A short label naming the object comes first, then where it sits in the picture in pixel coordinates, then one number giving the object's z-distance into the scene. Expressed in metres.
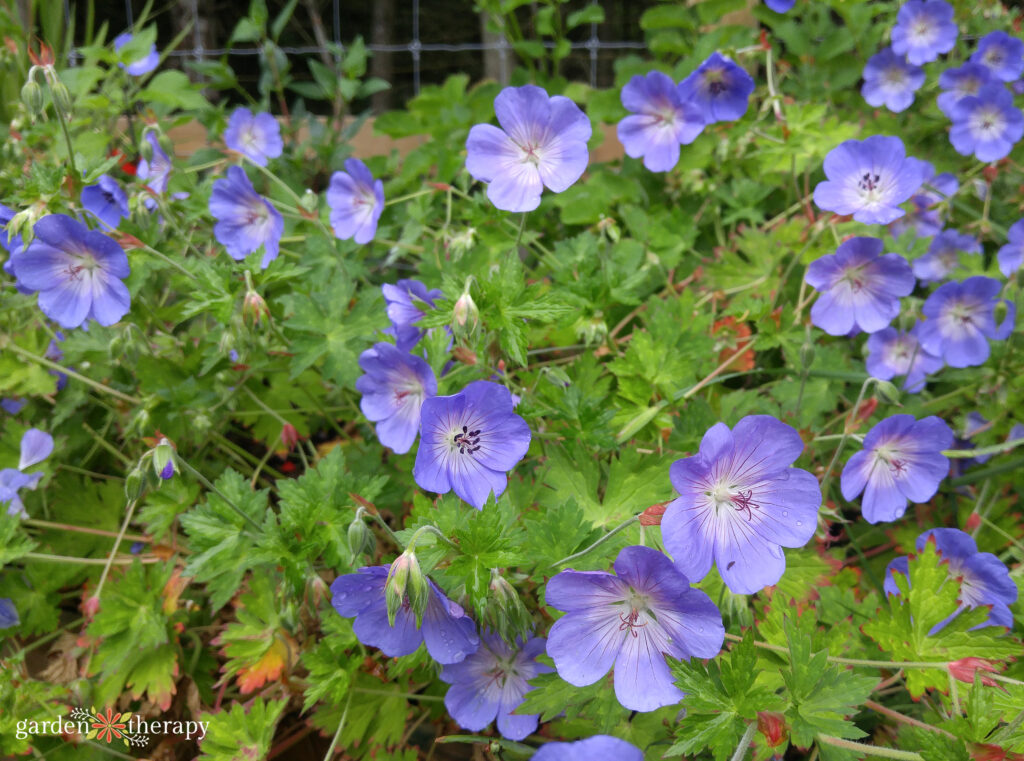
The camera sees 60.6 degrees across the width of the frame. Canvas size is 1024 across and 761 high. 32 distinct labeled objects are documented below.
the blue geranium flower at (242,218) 0.49
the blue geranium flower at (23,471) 0.48
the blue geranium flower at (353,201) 0.51
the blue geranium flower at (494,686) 0.37
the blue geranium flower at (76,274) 0.42
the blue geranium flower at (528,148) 0.40
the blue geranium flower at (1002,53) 0.65
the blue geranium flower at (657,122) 0.53
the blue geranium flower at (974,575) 0.38
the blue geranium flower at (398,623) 0.34
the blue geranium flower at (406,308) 0.41
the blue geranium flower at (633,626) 0.31
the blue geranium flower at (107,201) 0.49
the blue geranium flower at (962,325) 0.50
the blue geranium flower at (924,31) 0.66
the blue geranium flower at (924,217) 0.60
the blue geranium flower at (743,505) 0.30
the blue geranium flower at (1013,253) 0.54
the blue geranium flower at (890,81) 0.68
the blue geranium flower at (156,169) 0.53
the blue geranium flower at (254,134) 0.63
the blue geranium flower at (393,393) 0.40
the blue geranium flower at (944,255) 0.59
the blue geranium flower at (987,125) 0.62
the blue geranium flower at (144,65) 0.65
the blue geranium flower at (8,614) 0.45
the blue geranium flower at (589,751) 0.24
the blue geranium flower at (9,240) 0.43
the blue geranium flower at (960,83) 0.64
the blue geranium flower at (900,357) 0.52
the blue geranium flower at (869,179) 0.46
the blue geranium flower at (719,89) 0.55
